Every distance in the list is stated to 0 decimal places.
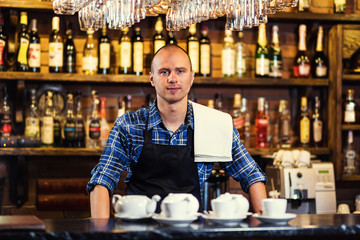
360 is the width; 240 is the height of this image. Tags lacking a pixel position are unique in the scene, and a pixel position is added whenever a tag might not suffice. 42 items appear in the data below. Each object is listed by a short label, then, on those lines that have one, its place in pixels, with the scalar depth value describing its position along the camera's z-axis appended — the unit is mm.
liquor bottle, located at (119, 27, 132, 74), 3309
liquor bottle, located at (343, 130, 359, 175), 3486
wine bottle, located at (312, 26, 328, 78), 3486
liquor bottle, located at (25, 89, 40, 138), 3244
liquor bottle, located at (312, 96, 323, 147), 3498
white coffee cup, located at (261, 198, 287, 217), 1659
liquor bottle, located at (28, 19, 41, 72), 3244
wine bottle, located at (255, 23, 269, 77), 3451
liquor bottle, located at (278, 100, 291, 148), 3506
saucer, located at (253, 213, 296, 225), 1638
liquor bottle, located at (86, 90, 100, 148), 3285
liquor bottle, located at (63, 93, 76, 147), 3297
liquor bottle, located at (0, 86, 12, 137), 3223
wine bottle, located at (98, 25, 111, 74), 3314
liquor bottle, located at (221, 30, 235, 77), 3391
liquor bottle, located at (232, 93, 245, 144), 3424
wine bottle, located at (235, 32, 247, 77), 3463
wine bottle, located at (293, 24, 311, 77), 3504
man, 2268
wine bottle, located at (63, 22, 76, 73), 3328
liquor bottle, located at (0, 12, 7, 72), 3204
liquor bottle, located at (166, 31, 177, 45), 3421
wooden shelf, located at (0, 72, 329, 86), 3164
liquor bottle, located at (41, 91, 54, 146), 3256
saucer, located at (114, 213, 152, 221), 1654
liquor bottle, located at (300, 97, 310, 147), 3510
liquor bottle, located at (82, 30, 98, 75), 3309
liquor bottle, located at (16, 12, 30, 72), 3246
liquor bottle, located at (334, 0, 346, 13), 3508
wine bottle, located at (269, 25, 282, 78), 3473
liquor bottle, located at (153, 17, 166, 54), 3344
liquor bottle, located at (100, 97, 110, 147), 3344
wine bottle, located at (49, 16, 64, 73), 3248
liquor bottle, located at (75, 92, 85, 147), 3320
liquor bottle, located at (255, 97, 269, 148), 3475
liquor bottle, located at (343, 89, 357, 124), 3496
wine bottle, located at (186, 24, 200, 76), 3361
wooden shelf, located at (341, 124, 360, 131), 3451
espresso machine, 3084
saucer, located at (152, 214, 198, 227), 1576
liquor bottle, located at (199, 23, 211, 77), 3379
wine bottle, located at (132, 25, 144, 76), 3312
